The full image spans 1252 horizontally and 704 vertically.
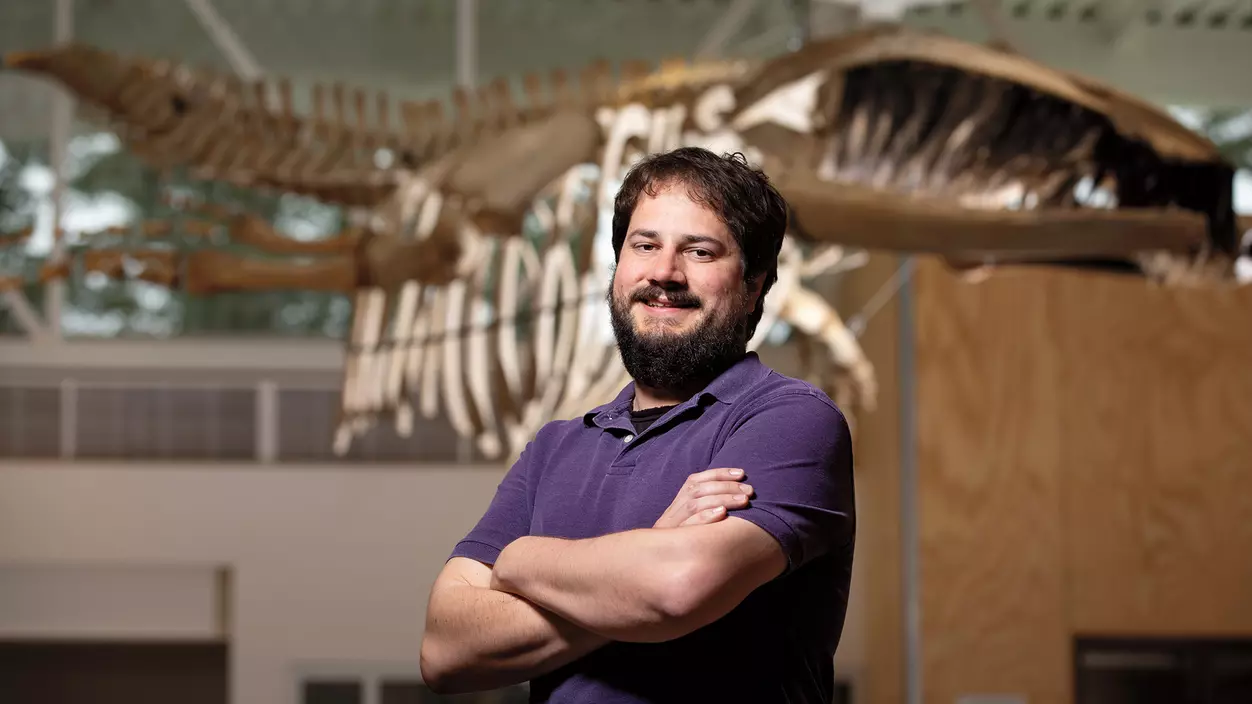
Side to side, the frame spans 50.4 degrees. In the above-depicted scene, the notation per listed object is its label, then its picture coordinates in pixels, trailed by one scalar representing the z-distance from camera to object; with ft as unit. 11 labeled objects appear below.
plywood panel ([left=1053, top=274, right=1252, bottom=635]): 21.84
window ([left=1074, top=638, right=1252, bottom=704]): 21.95
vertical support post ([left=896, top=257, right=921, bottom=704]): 14.44
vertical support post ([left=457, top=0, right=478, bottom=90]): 26.63
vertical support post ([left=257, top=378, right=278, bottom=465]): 26.20
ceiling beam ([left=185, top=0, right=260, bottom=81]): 25.49
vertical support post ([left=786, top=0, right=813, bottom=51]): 23.11
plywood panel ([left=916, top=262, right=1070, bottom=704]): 21.75
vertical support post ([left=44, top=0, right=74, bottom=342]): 25.77
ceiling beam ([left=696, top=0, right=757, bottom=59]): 27.09
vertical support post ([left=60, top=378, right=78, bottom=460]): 26.25
